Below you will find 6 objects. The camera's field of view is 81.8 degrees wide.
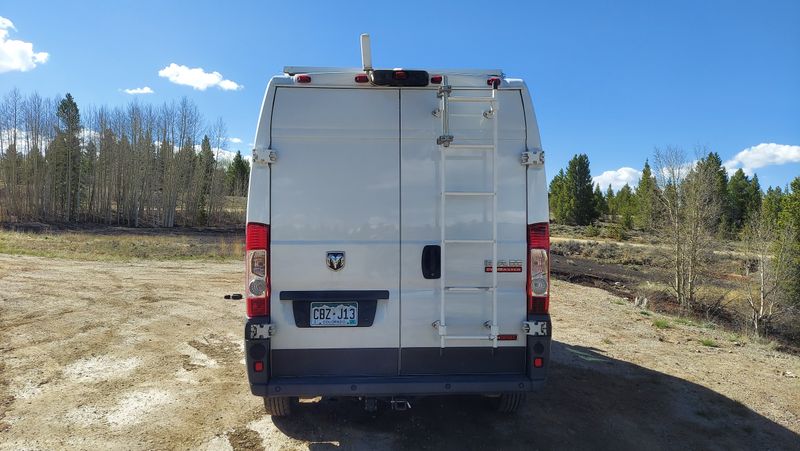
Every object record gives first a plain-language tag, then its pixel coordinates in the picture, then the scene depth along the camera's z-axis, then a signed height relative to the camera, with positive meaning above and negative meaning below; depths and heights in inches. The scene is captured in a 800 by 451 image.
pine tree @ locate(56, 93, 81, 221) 2096.5 +318.0
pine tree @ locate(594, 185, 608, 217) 2874.0 +143.0
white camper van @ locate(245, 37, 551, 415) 137.4 -4.5
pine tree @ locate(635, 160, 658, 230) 874.8 +35.4
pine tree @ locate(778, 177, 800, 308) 822.5 +7.7
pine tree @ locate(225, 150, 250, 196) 2937.3 +309.8
